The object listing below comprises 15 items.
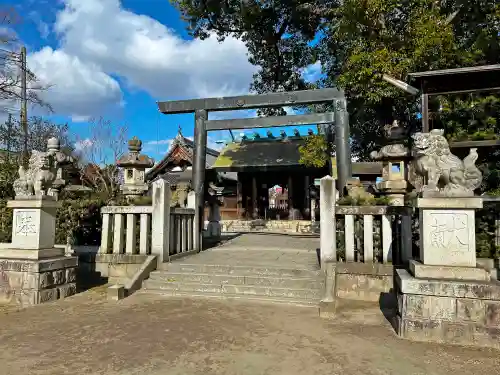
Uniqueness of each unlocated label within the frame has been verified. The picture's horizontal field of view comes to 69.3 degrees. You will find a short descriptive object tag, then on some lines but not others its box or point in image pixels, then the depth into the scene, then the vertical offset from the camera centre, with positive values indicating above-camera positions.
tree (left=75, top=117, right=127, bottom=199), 21.27 +2.27
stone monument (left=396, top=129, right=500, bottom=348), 4.46 -0.79
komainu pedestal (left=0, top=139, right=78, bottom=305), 6.45 -0.64
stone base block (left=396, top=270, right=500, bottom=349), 4.43 -1.29
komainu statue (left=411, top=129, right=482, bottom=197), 4.78 +0.54
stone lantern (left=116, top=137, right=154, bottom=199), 11.99 +1.45
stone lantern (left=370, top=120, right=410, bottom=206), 10.40 +1.34
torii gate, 9.52 +2.57
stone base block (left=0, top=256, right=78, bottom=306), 6.41 -1.26
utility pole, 12.83 +4.30
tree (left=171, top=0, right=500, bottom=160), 10.95 +6.08
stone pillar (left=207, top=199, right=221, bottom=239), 14.38 -0.46
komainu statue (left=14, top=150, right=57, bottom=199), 6.68 +0.61
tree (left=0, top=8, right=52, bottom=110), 11.77 +4.15
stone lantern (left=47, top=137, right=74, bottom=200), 6.98 +1.15
